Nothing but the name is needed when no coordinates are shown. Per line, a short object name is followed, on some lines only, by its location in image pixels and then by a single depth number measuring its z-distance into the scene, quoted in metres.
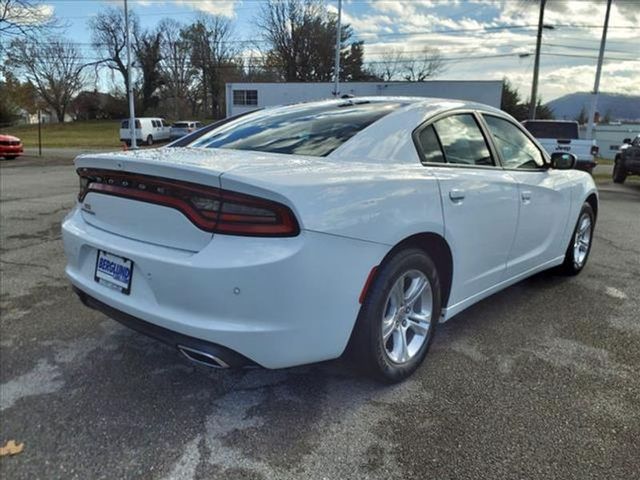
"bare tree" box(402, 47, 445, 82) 56.44
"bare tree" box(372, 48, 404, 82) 56.90
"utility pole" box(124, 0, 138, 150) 24.14
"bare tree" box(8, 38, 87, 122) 58.28
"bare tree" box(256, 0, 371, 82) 51.38
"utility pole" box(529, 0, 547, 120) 26.75
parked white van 32.44
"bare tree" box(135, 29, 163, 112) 62.00
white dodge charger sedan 2.00
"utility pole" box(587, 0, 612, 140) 19.25
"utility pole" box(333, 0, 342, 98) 26.06
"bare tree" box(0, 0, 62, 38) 21.00
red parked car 19.95
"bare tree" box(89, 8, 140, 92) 58.47
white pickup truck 13.56
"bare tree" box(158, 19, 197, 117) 60.31
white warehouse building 34.09
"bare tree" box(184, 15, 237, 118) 59.59
